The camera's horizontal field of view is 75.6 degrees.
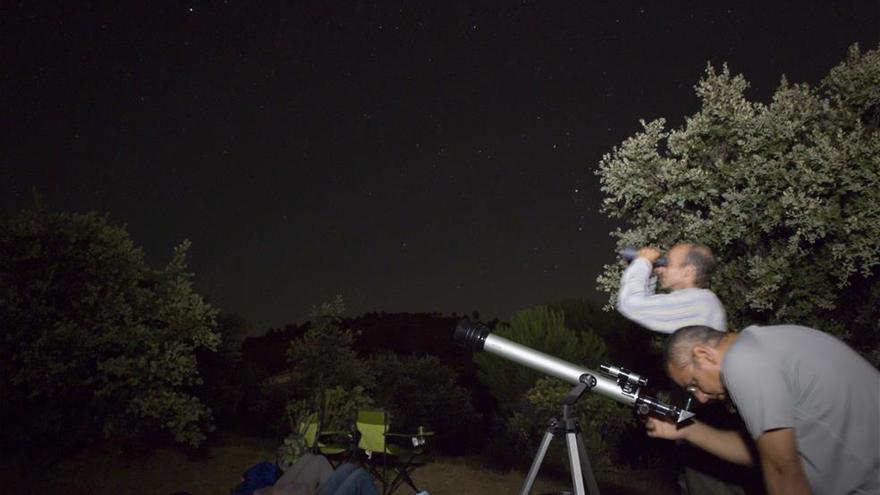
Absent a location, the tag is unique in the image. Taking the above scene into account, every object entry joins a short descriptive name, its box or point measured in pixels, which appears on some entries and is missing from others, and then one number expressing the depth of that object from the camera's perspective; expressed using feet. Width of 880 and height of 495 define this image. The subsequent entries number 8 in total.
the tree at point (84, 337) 24.66
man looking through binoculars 8.73
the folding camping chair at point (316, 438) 20.19
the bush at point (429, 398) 56.44
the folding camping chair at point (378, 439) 22.67
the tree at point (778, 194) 20.06
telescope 8.09
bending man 5.85
